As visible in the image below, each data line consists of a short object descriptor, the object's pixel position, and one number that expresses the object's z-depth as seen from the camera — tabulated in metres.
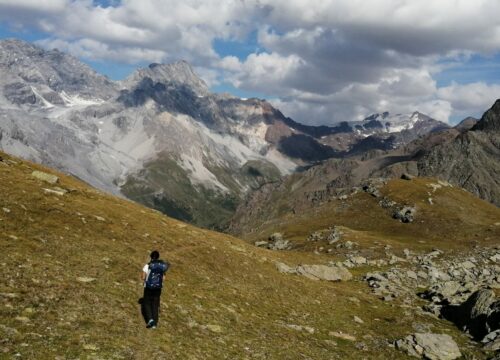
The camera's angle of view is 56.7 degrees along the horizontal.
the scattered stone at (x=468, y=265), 66.62
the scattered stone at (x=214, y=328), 27.04
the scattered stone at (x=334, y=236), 95.88
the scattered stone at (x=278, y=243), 108.50
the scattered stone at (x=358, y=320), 36.37
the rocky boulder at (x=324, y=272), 52.94
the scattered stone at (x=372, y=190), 138.31
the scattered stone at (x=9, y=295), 22.36
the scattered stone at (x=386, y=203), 128.23
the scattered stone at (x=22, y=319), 20.73
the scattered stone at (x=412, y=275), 58.62
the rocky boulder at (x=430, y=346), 29.09
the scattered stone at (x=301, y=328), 31.44
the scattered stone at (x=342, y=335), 31.64
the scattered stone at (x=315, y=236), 102.38
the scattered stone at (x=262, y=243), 116.06
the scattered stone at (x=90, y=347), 20.09
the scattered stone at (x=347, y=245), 87.41
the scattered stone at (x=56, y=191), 44.07
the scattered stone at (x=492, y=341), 30.08
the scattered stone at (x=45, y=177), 50.44
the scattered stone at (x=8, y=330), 19.32
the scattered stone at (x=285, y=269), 50.35
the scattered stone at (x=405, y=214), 116.75
